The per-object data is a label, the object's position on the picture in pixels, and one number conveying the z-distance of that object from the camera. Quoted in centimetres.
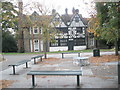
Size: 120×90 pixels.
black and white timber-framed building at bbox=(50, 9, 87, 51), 3083
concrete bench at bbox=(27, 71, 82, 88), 554
